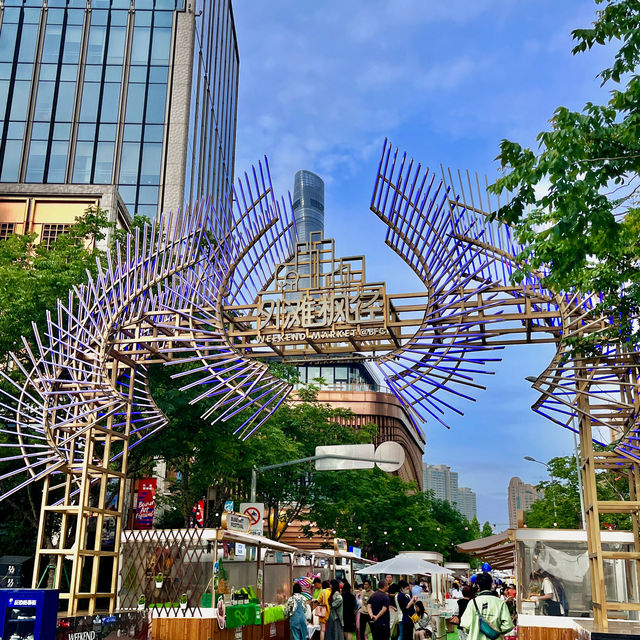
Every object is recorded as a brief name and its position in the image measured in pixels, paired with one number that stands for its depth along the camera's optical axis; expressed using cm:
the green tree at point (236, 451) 1934
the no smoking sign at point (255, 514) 2041
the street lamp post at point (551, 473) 3658
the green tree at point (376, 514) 3759
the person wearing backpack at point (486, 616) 822
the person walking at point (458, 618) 1487
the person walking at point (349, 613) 1595
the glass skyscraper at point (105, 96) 4978
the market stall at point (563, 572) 1301
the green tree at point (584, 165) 707
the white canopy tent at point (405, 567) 2114
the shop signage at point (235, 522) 1517
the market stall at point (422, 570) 2095
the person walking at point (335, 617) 1578
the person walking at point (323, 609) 1780
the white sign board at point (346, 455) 2162
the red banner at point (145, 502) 2234
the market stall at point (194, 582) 1455
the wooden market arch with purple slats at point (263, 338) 1020
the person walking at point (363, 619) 1627
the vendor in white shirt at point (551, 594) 1311
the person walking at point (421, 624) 1653
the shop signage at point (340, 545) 3152
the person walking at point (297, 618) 1561
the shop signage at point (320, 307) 1049
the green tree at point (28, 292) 1812
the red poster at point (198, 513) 2559
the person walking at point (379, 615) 1420
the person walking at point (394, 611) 1783
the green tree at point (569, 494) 3431
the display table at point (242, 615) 1530
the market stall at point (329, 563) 2513
